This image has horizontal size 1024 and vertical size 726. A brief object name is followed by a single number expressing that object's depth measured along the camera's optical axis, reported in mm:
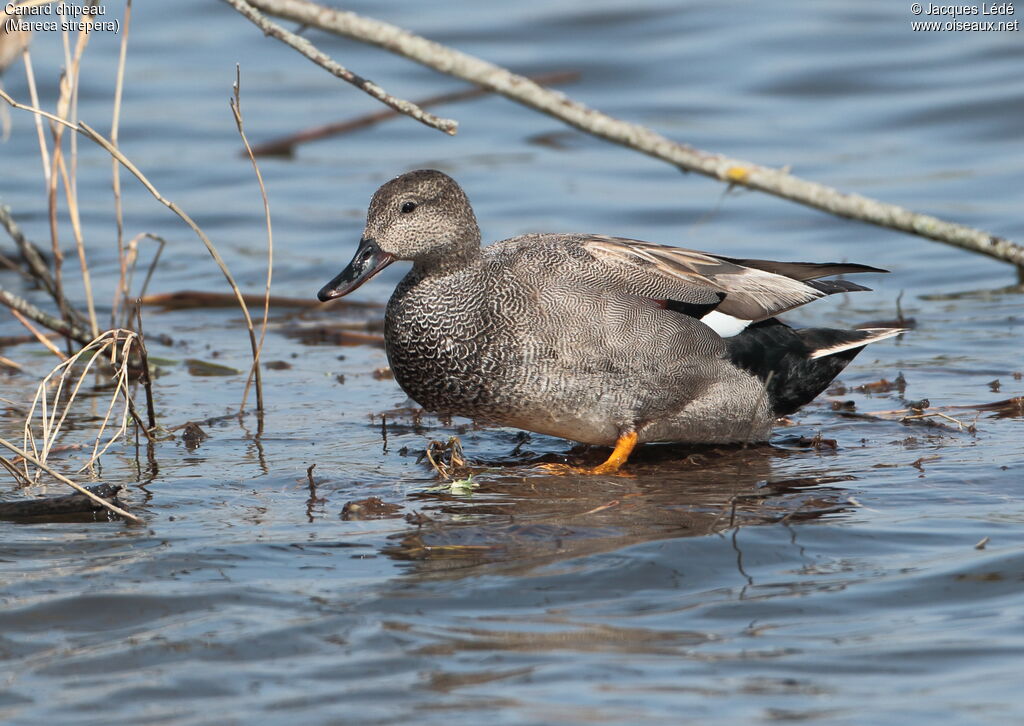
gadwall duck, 10133
